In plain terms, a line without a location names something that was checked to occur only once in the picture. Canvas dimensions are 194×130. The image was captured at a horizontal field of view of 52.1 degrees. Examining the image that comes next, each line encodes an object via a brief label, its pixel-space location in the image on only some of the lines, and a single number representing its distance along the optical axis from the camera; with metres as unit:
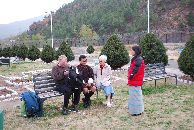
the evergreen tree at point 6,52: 18.99
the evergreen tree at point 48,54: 13.87
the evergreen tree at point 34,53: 16.17
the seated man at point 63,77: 5.10
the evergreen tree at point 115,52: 9.39
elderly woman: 5.49
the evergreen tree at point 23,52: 17.14
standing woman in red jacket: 4.80
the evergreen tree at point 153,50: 9.05
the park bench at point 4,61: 13.27
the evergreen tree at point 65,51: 13.51
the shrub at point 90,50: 22.94
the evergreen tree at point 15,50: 18.08
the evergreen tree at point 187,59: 7.31
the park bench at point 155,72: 6.81
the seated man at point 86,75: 5.34
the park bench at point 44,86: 5.26
